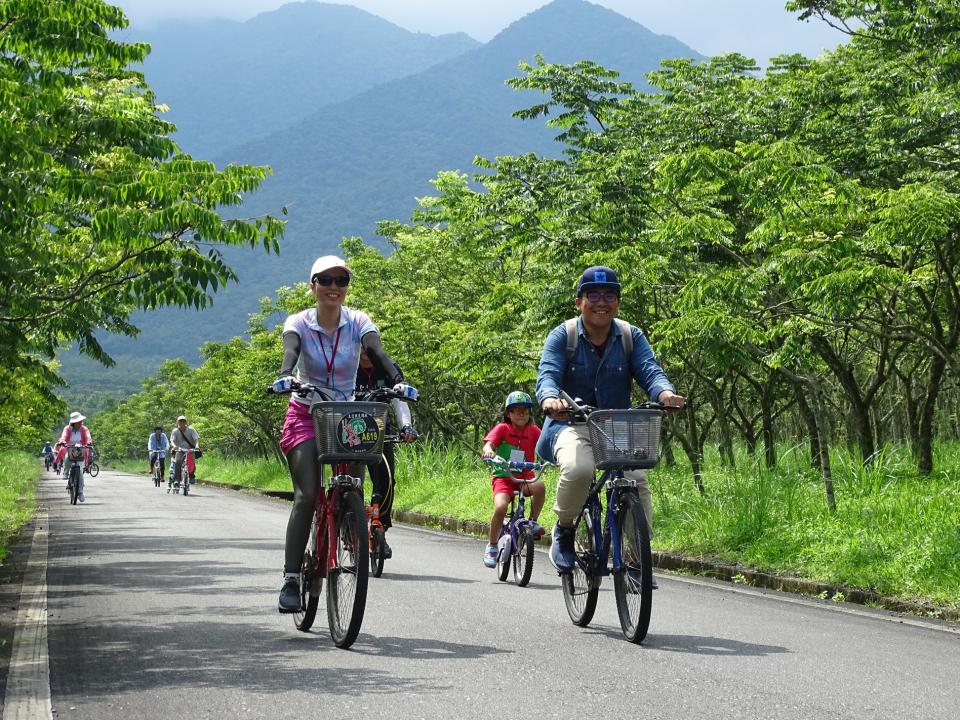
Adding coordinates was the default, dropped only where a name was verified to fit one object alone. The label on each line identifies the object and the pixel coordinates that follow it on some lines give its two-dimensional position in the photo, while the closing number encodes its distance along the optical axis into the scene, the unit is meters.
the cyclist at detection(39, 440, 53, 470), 91.11
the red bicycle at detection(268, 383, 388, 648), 6.46
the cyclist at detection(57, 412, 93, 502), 27.39
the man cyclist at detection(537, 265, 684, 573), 7.26
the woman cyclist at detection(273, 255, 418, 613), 7.00
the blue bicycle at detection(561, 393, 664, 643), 6.64
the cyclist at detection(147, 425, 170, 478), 38.97
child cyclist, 10.80
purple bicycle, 10.34
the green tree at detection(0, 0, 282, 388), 9.71
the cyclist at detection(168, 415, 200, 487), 32.62
